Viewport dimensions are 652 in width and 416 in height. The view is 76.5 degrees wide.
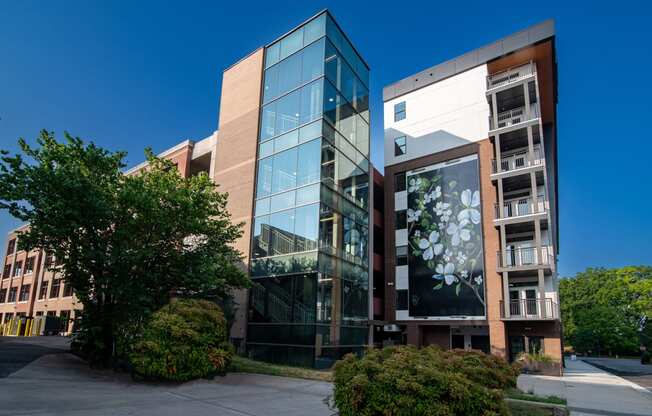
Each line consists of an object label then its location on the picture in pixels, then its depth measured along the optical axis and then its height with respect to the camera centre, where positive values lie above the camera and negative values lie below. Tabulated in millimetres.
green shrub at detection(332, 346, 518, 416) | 6434 -1279
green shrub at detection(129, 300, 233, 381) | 12812 -1488
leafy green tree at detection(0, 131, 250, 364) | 14922 +2485
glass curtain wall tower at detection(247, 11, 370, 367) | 21375 +5572
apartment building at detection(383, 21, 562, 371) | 25234 +6978
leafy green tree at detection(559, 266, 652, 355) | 58438 +441
